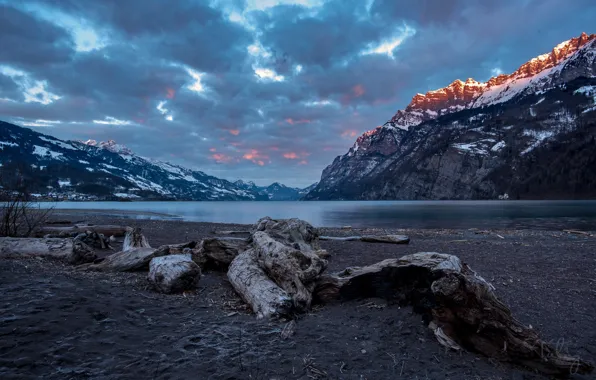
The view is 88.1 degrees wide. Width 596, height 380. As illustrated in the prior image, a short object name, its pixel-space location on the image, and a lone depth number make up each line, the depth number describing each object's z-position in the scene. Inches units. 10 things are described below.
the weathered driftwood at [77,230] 623.2
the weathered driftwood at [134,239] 511.7
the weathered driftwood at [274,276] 274.4
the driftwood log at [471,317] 196.2
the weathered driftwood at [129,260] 395.5
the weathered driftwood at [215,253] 433.1
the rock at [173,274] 322.7
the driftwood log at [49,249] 402.3
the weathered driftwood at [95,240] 589.6
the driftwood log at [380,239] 787.4
